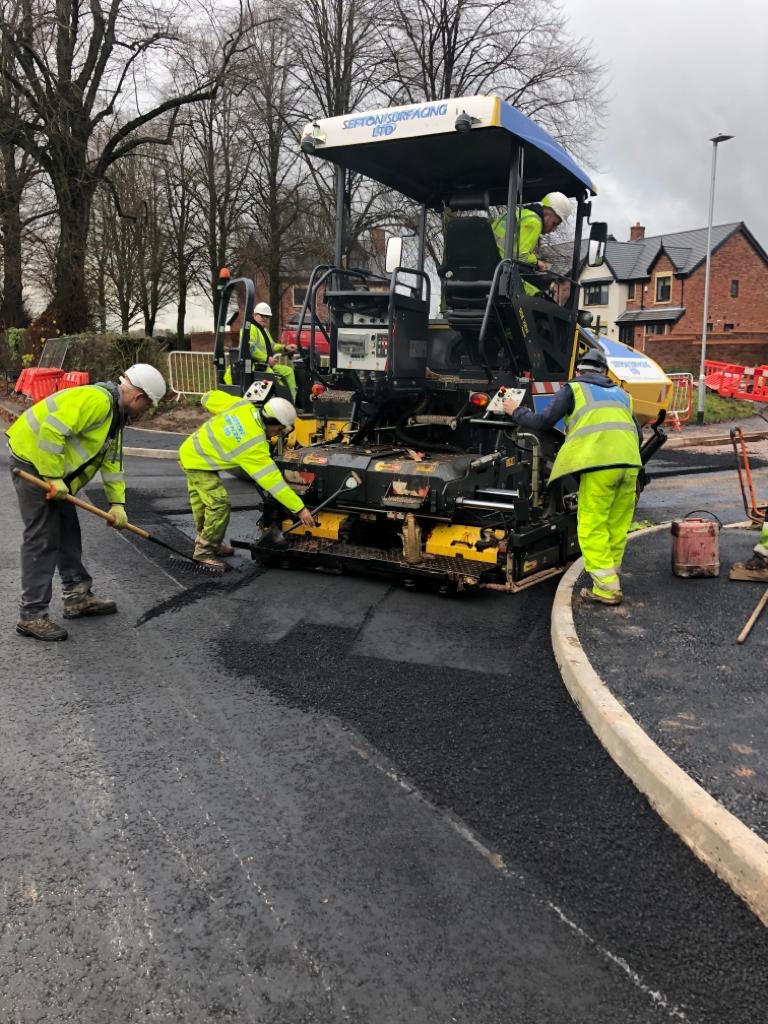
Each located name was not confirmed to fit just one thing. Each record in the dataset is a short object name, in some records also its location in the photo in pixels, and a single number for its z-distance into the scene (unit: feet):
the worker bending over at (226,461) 18.08
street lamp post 55.93
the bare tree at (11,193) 64.69
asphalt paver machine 17.85
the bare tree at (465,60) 66.74
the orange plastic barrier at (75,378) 54.39
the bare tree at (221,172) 79.05
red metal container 18.65
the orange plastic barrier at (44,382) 58.85
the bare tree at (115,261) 91.76
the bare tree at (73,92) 62.59
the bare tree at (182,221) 88.69
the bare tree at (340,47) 67.56
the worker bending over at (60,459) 15.20
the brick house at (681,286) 138.31
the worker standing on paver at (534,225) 19.81
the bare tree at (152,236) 97.25
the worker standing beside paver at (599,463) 16.80
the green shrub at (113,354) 58.23
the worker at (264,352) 28.71
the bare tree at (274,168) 70.33
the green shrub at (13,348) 78.54
